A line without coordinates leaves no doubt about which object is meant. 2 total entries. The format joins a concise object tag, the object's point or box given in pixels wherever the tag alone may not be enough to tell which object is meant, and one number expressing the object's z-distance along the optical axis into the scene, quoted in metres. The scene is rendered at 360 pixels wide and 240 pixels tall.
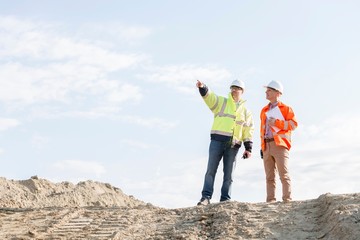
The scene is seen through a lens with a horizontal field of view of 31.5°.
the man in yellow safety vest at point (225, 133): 10.82
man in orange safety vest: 9.95
